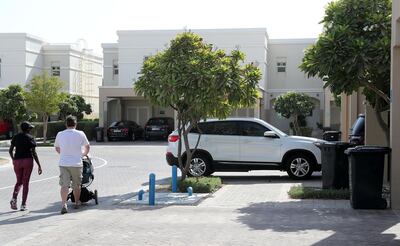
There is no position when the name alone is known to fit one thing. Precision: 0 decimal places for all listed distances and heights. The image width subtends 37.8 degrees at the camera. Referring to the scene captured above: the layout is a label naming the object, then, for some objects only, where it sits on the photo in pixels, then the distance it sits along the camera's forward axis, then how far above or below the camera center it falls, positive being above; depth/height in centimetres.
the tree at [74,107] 4344 +130
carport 4088 +123
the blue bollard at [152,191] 1135 -131
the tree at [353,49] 1158 +152
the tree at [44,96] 3578 +171
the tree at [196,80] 1303 +99
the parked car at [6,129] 4169 -40
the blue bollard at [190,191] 1224 -140
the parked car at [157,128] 3988 -27
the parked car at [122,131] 3956 -48
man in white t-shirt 1055 -60
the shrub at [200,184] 1303 -138
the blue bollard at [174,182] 1315 -131
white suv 1579 -75
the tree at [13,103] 3591 +125
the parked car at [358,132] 1502 -19
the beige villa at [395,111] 1045 +26
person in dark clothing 1102 -65
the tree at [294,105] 3566 +119
